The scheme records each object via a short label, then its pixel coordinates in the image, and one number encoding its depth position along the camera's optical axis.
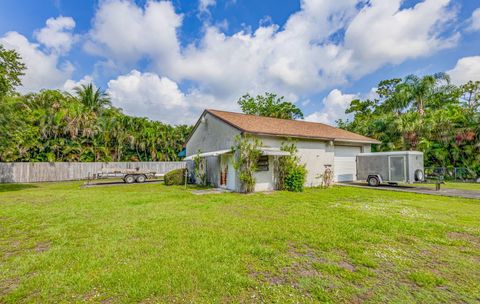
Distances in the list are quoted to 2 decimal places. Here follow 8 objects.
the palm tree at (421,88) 23.28
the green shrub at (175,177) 16.59
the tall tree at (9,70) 14.29
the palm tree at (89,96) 26.52
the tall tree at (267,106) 35.94
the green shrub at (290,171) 13.04
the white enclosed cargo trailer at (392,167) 13.57
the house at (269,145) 13.15
